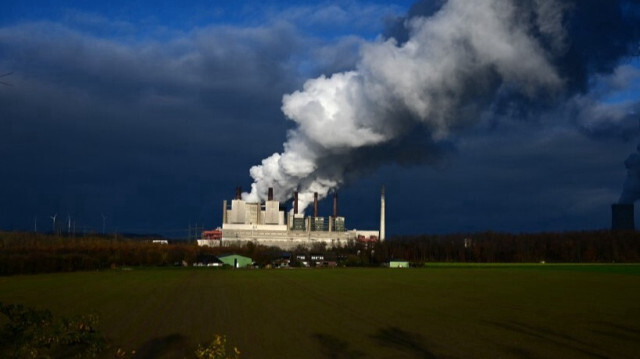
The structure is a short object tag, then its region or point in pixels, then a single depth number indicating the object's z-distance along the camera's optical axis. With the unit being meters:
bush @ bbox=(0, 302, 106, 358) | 16.31
